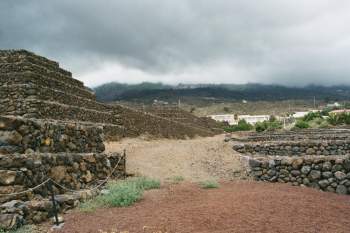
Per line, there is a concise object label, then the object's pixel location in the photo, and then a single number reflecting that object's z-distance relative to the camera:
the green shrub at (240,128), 63.17
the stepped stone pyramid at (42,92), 15.83
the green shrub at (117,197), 8.40
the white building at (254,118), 98.71
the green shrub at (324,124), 49.31
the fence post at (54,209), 7.18
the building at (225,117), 102.88
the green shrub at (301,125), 50.62
